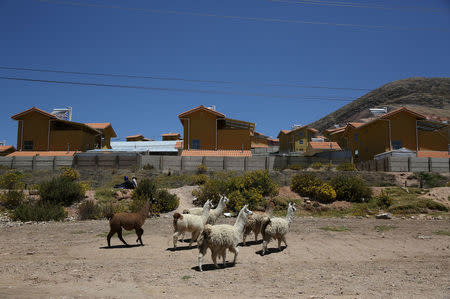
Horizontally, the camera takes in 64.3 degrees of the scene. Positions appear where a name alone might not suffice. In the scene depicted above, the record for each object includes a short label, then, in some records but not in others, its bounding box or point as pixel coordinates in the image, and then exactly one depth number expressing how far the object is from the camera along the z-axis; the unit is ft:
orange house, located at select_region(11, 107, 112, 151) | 140.97
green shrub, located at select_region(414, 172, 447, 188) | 95.35
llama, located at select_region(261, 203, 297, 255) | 35.04
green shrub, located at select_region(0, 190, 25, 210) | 65.94
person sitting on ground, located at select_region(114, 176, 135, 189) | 80.64
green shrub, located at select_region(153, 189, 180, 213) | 66.44
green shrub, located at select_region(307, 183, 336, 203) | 74.23
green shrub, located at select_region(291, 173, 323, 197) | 76.95
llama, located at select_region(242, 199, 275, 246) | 38.58
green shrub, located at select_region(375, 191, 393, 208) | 72.27
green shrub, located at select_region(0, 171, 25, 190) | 81.66
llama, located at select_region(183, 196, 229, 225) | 40.71
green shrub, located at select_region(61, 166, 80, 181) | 95.26
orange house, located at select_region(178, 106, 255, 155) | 136.56
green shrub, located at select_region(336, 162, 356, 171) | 113.19
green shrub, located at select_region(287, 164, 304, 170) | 116.98
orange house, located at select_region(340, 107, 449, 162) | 137.18
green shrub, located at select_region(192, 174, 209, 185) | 89.51
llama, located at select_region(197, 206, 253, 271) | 28.63
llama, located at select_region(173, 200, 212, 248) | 36.42
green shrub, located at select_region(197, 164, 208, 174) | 105.91
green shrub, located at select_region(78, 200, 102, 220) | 61.62
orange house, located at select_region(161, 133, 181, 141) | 246.47
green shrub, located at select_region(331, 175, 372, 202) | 75.56
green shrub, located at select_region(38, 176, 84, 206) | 68.13
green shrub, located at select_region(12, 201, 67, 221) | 58.29
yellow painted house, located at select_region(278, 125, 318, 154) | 221.25
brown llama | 37.24
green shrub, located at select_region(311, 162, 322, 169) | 117.80
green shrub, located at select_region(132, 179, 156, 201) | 69.51
